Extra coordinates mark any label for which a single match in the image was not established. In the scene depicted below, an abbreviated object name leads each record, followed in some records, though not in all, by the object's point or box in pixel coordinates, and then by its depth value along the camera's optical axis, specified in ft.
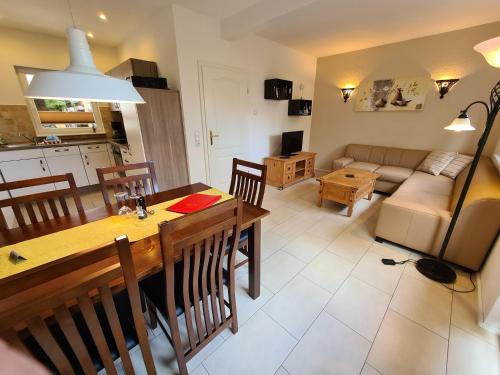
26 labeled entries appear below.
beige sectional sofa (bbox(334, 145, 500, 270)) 5.70
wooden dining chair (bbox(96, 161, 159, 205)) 5.18
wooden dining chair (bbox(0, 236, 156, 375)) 1.69
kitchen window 10.94
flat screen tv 13.56
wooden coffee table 9.29
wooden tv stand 12.83
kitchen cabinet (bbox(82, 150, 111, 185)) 11.89
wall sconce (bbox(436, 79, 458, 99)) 10.63
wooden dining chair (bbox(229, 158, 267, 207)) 5.52
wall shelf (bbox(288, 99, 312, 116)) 14.03
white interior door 9.83
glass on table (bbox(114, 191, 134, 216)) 4.44
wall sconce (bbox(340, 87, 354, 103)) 13.87
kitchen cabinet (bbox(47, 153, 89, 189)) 10.85
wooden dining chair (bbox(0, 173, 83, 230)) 4.21
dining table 2.81
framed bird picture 11.69
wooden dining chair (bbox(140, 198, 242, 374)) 2.75
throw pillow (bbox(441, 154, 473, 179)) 10.14
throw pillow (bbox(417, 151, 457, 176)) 10.70
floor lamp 4.04
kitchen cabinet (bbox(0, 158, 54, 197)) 9.71
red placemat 4.78
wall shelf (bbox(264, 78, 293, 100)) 12.06
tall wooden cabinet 8.28
